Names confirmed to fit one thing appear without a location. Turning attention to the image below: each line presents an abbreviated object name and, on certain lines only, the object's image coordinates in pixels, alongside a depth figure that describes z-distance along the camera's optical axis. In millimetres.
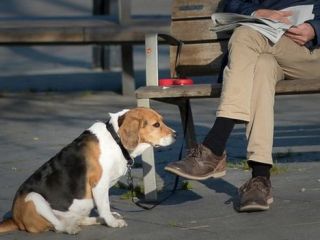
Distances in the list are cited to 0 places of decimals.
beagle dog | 10328
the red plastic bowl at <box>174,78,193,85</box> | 11820
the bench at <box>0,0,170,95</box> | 20109
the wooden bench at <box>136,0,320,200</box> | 12867
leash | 11562
